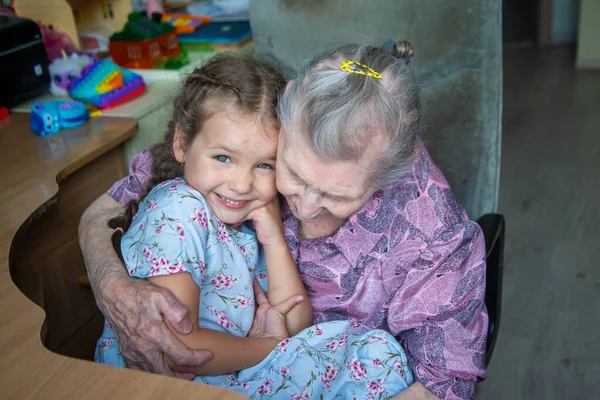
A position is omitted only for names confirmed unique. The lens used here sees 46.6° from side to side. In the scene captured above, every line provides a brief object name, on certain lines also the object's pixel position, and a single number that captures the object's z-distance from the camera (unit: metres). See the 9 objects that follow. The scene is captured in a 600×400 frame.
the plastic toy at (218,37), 2.62
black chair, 1.51
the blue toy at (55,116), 2.04
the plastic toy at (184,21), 2.80
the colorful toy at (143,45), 2.57
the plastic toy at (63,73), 2.31
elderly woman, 1.28
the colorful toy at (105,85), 2.21
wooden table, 1.19
